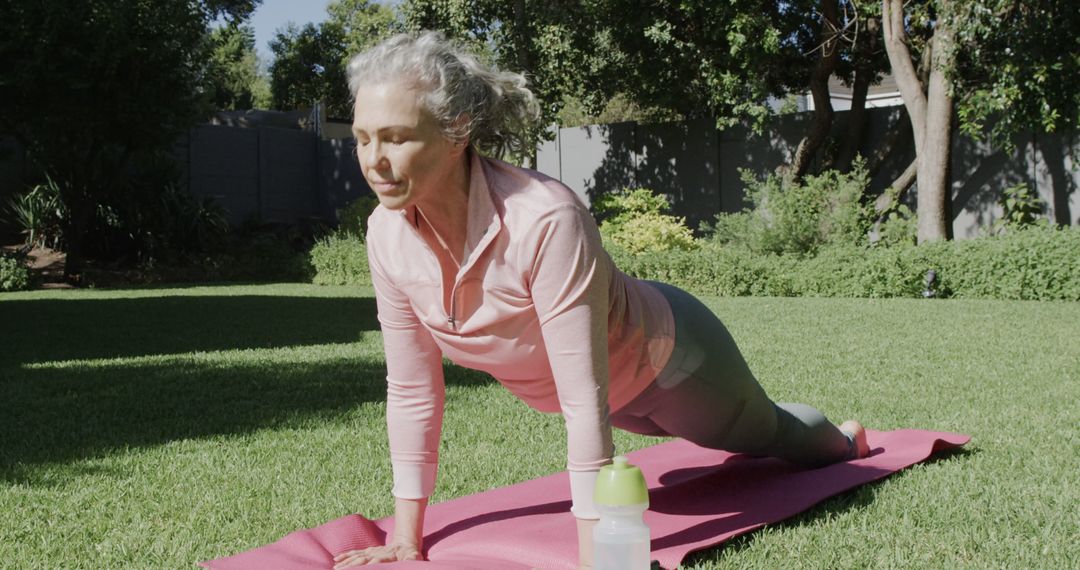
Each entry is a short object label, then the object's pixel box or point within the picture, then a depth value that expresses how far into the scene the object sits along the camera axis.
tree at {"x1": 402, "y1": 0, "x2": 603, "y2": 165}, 18.61
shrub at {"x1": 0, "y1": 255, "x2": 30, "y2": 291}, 15.47
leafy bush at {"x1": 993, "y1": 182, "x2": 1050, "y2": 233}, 14.38
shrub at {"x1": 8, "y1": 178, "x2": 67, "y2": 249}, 17.08
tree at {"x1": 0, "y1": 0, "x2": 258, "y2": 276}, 14.83
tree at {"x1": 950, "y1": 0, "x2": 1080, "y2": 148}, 12.41
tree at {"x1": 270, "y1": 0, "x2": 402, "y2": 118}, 48.81
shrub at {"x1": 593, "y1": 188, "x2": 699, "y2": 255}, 15.73
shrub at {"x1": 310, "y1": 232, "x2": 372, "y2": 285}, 16.72
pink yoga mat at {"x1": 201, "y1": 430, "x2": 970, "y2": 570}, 2.89
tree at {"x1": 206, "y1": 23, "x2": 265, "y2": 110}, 41.09
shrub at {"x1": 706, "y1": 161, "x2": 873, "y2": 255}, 13.98
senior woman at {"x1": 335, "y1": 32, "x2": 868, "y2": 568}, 2.47
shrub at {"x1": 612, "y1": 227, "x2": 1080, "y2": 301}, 11.41
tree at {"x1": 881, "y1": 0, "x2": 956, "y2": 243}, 13.50
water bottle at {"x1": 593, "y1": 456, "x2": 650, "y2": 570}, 2.05
